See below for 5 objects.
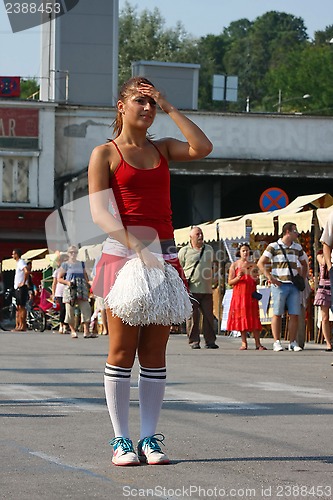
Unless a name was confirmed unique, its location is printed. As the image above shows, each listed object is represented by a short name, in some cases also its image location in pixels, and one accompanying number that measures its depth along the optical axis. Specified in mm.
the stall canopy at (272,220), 21094
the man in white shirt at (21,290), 31734
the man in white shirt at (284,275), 19391
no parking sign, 27828
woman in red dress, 20500
